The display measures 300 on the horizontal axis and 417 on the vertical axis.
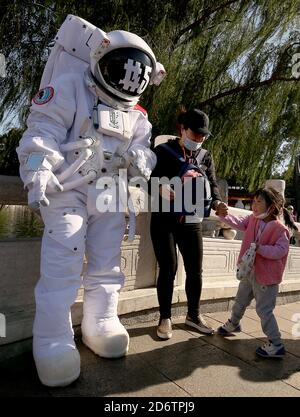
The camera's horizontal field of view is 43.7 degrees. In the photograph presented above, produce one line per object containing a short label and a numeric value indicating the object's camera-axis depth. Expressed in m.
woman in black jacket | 2.57
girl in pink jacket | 2.52
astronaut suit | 1.96
